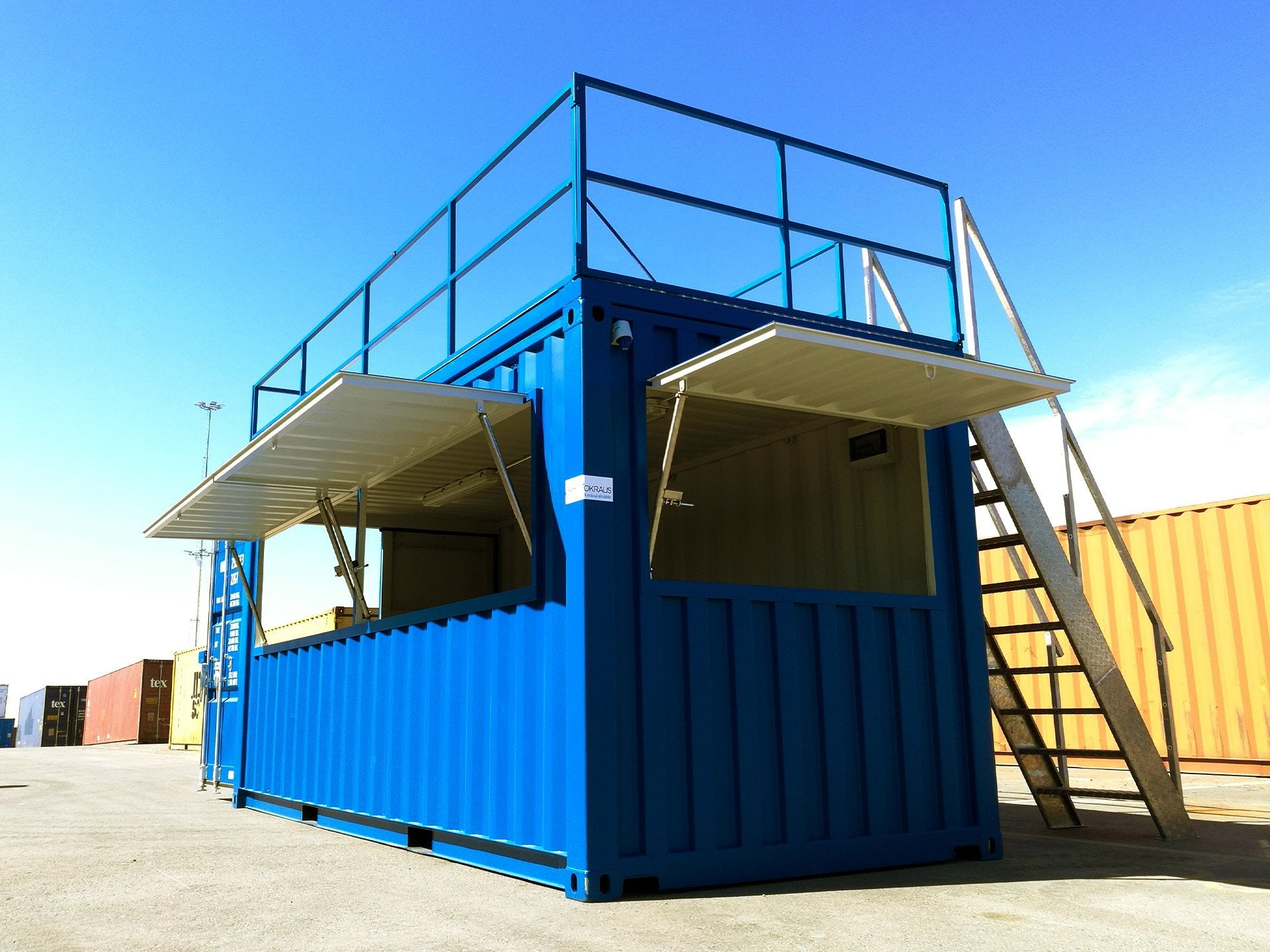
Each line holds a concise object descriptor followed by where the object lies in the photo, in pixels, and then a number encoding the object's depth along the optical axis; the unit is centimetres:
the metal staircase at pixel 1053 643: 873
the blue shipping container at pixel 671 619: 667
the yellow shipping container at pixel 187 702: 3197
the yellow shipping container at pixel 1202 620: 1462
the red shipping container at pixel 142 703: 4047
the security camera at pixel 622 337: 709
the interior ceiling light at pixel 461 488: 1066
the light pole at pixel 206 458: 4138
